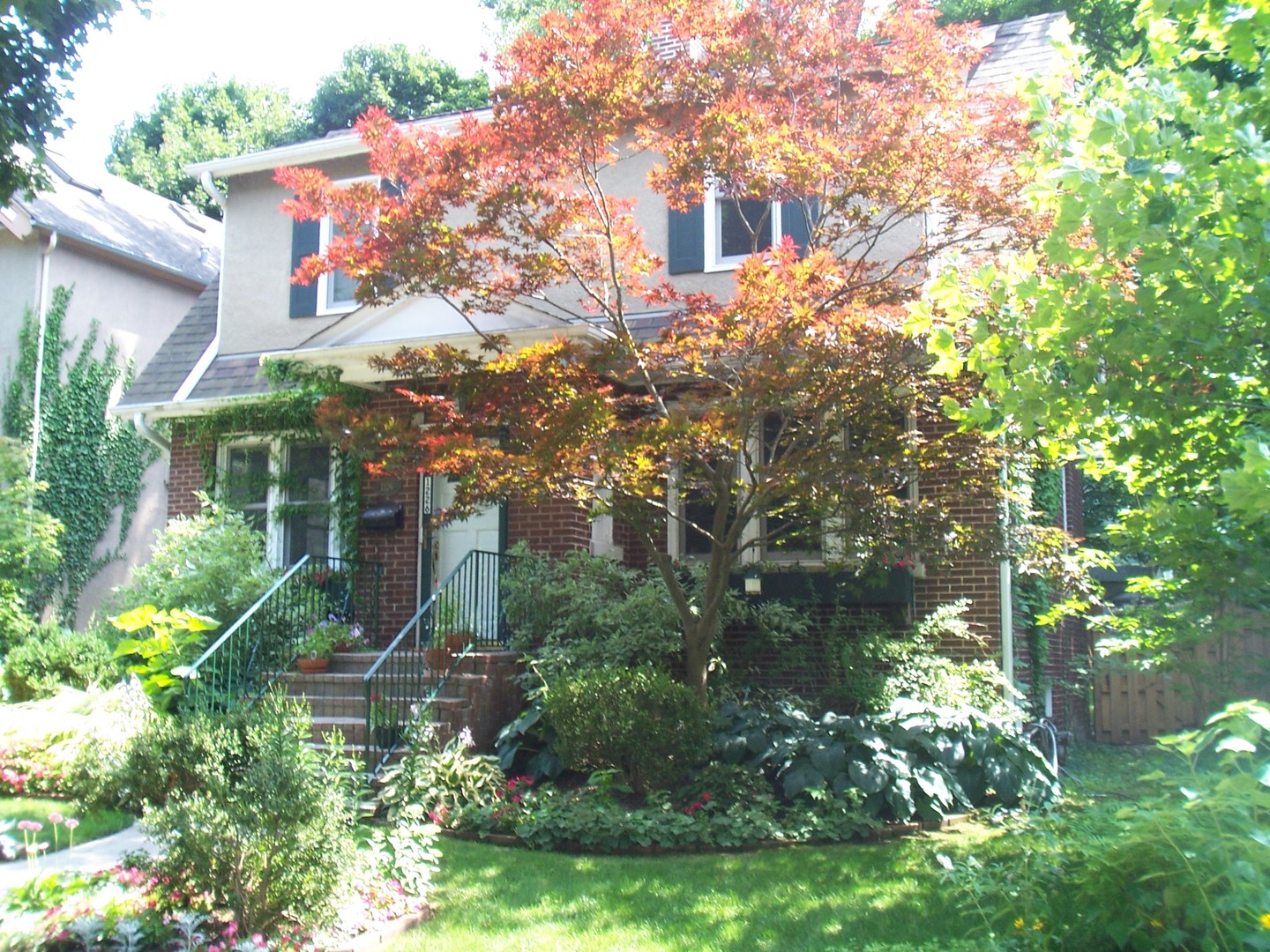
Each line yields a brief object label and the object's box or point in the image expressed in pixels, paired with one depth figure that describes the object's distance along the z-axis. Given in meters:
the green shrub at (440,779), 7.79
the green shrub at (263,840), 4.97
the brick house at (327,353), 11.28
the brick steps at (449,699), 9.05
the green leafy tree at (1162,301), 4.31
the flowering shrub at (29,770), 9.02
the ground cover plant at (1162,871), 3.64
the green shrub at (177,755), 5.45
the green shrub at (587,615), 9.33
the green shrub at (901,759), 7.58
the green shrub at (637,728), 7.93
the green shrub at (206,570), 10.79
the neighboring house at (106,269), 16.58
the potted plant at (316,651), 10.01
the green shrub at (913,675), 9.11
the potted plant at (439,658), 9.60
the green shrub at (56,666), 11.40
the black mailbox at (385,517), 12.02
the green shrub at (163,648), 9.29
